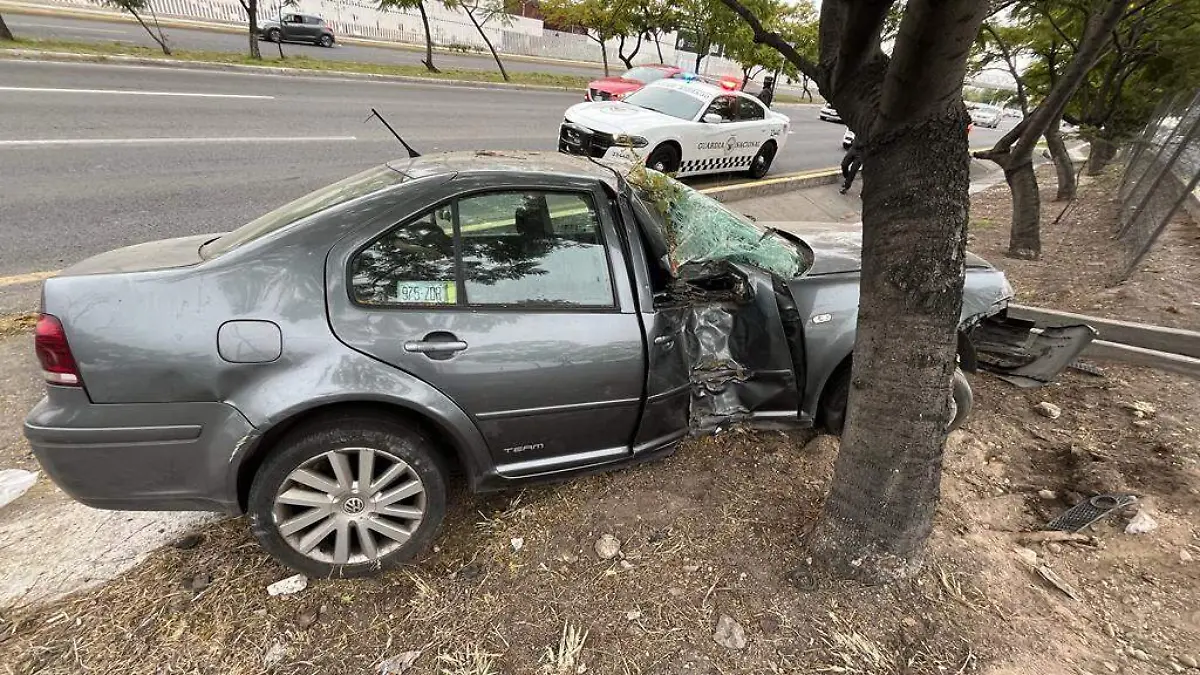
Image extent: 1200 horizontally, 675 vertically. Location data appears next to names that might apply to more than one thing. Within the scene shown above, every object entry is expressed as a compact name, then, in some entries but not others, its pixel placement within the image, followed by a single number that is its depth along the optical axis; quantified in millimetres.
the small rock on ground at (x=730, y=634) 2070
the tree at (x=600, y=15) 24625
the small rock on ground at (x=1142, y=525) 2639
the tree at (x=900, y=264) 1762
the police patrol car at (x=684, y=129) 8570
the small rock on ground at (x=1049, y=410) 3629
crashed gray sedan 1973
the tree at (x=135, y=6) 14734
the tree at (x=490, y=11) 21439
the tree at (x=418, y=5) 19703
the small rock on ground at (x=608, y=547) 2424
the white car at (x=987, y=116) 31516
